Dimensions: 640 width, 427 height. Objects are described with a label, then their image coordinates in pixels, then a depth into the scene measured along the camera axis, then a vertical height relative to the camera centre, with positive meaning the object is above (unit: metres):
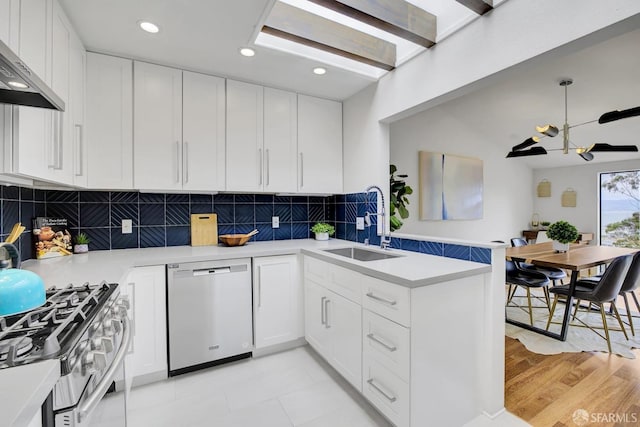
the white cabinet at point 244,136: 2.50 +0.66
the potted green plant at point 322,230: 3.02 -0.22
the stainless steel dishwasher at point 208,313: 2.06 -0.78
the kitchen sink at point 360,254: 2.40 -0.39
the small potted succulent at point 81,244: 2.20 -0.28
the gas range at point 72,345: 0.68 -0.38
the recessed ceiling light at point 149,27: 1.77 +1.16
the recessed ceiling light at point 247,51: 2.05 +1.15
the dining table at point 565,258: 2.64 -0.50
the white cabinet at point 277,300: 2.34 -0.77
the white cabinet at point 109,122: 2.06 +0.65
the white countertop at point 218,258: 1.50 -0.35
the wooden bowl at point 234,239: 2.51 -0.27
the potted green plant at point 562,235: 3.24 -0.29
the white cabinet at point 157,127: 2.19 +0.65
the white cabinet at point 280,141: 2.65 +0.65
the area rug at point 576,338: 2.49 -1.21
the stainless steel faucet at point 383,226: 2.37 -0.14
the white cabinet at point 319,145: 2.84 +0.66
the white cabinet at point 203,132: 2.34 +0.65
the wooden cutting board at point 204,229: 2.64 -0.19
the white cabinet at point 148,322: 1.93 -0.78
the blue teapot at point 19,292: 0.85 -0.26
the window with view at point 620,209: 5.25 +0.01
